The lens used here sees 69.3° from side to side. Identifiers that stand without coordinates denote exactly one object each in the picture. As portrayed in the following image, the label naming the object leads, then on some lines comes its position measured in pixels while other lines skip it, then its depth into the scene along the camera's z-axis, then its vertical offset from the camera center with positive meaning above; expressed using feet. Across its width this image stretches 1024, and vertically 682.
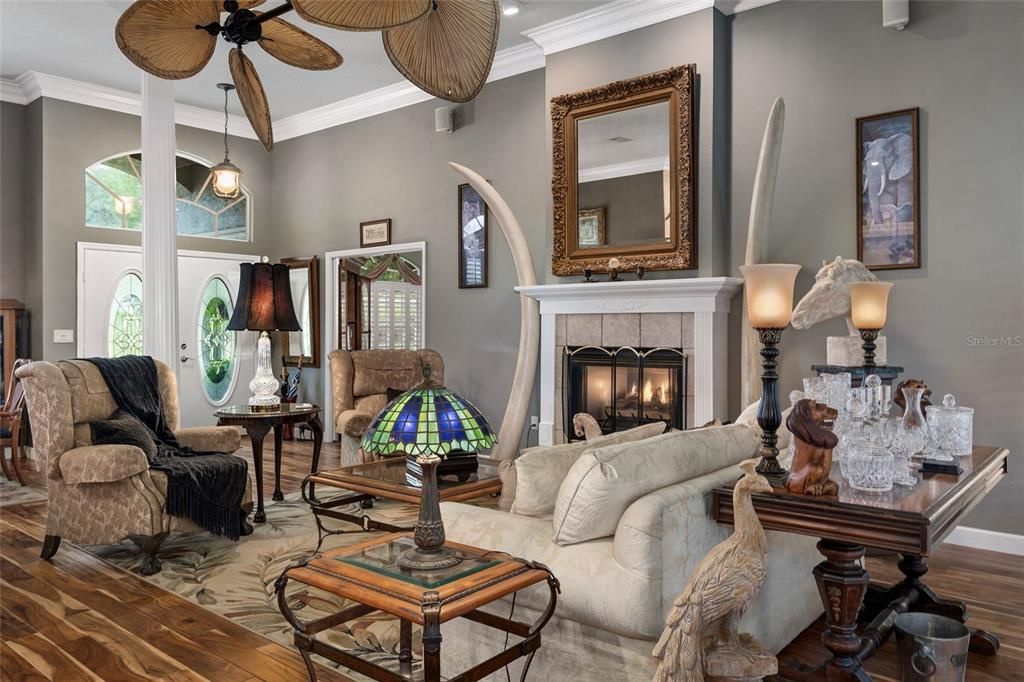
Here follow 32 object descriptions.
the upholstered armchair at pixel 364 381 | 17.63 -1.19
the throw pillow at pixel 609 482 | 6.78 -1.40
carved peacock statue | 5.91 -2.24
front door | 22.49 +0.53
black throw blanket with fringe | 11.94 -2.16
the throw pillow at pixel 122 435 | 12.05 -1.60
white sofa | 6.45 -2.18
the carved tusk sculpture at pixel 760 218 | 14.24 +2.26
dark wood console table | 6.37 -1.75
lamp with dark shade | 15.44 +0.48
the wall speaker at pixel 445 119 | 21.16 +6.16
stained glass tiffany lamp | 6.17 -0.87
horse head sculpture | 12.75 +0.69
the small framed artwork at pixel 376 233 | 23.16 +3.24
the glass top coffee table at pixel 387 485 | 10.39 -2.25
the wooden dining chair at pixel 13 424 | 17.52 -2.06
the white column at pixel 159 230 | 16.71 +2.43
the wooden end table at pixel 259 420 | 14.43 -1.66
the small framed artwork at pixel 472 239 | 20.70 +2.69
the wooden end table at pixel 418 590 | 5.54 -2.02
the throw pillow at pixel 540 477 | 7.61 -1.47
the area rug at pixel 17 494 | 16.43 -3.59
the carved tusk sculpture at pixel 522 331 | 18.52 +0.08
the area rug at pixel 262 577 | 9.18 -3.67
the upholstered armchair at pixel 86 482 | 11.41 -2.26
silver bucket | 7.30 -3.16
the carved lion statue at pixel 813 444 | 6.84 -1.04
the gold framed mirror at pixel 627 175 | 15.96 +3.62
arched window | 22.72 +4.42
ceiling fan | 6.47 +3.21
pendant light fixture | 21.29 +4.59
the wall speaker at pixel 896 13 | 13.48 +5.81
